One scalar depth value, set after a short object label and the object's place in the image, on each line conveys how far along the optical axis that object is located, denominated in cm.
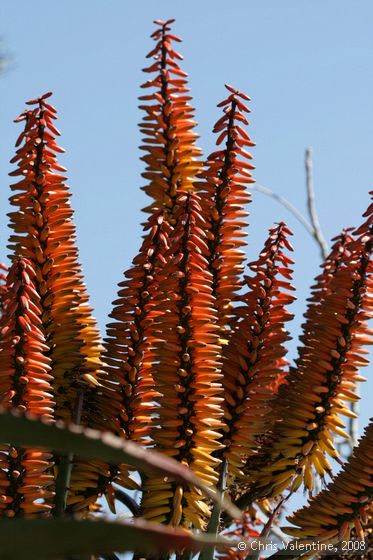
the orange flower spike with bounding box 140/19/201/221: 293
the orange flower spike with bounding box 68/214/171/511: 270
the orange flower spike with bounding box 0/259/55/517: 259
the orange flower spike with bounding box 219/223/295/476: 275
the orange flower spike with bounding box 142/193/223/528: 265
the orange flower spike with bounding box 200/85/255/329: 282
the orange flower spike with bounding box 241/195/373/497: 278
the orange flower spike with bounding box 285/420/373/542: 273
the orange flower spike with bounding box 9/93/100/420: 276
